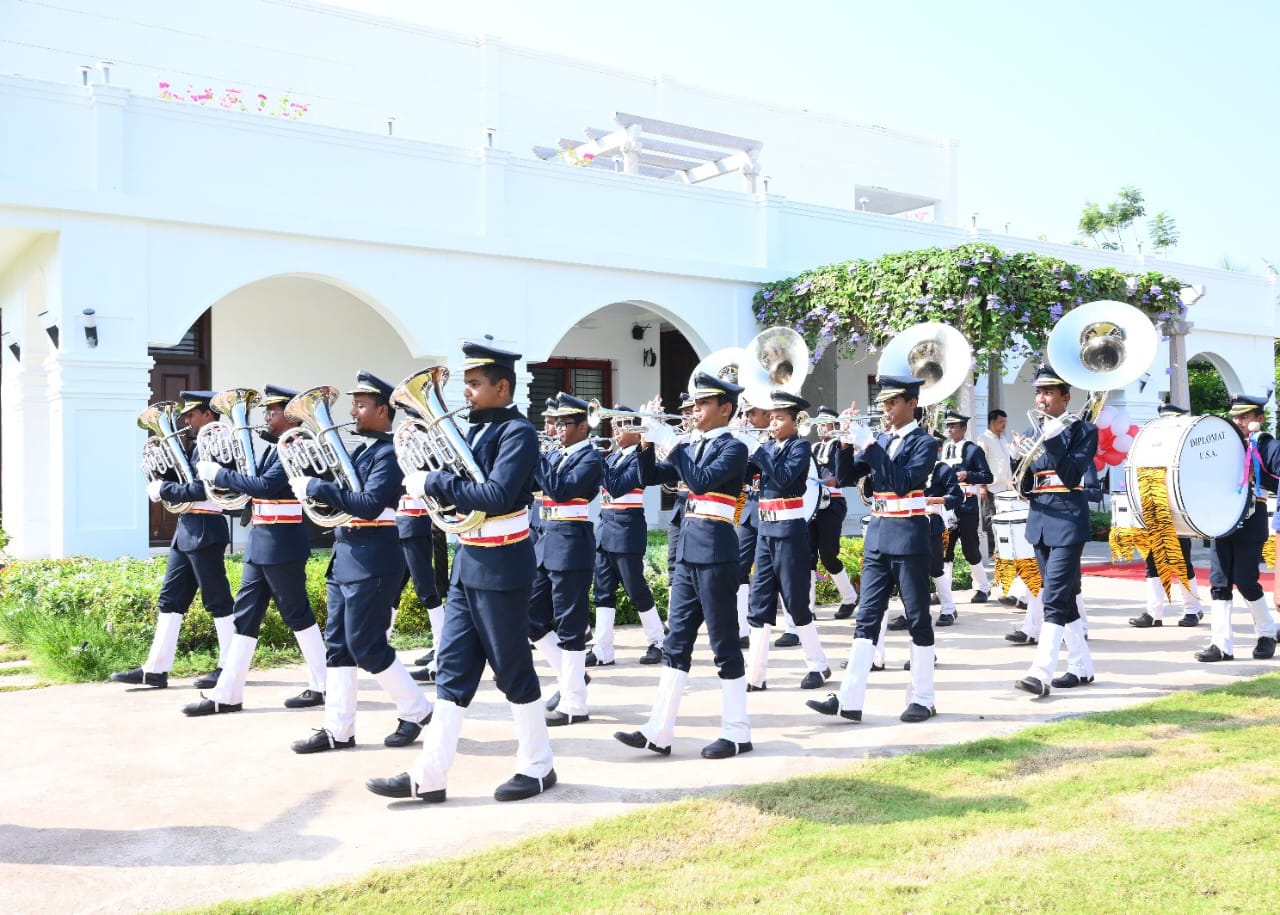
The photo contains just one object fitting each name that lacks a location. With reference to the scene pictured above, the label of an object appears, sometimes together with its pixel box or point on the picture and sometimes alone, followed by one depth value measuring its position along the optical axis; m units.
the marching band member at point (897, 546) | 6.32
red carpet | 12.45
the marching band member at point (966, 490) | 10.07
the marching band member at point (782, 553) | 6.91
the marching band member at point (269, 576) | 6.46
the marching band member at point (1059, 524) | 6.94
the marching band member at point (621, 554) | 7.63
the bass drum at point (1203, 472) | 7.84
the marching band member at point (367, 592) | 5.70
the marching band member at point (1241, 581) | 8.06
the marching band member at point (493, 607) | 4.82
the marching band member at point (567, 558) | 6.49
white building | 11.24
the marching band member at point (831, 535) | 8.73
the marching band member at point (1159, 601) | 9.71
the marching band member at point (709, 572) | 5.62
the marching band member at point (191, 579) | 7.15
